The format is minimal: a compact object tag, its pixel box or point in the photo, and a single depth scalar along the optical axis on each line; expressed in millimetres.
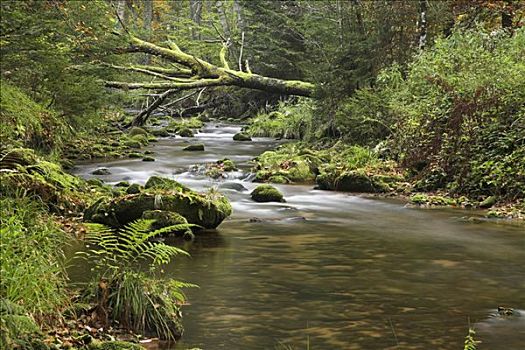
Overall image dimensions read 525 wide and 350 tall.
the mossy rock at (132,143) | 24797
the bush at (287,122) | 25828
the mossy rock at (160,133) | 30206
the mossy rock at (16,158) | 10555
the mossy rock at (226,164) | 19219
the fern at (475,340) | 5605
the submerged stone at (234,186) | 16016
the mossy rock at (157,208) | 10516
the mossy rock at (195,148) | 24531
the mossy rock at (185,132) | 30442
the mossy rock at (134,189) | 11234
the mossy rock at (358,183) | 15805
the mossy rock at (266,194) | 14359
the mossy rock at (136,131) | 27422
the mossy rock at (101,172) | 18250
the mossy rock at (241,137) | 28469
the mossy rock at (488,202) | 13344
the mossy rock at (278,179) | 17608
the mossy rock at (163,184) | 11558
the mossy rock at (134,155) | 22156
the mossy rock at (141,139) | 25797
